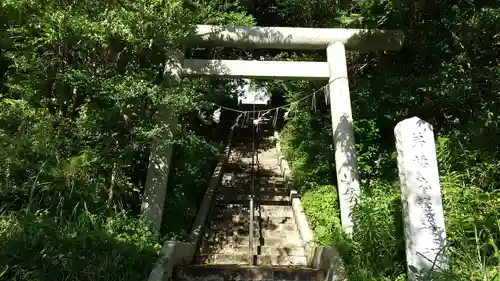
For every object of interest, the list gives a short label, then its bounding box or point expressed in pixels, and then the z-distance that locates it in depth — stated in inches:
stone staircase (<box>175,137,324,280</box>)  209.8
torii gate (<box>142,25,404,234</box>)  241.4
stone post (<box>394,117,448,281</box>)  144.1
